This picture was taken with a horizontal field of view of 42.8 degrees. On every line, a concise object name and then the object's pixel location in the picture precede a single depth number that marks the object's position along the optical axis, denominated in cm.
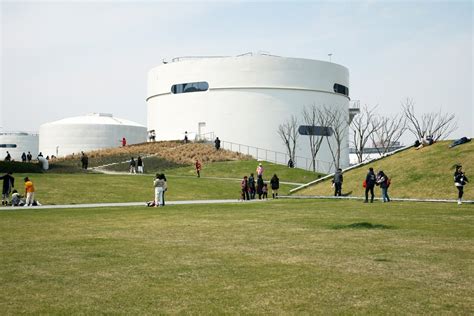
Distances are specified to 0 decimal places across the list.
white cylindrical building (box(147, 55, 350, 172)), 6700
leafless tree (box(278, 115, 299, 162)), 6669
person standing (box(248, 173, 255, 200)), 3250
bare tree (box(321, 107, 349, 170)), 6954
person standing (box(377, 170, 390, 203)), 2667
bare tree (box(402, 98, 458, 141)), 7325
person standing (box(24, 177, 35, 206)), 2649
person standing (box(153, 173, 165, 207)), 2564
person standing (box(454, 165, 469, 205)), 2452
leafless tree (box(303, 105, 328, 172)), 6850
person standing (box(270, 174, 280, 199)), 3292
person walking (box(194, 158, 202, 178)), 4431
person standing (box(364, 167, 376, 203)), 2642
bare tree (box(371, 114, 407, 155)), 7506
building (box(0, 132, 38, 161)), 9738
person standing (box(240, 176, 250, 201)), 3107
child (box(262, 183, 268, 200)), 3325
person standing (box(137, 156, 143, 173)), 4640
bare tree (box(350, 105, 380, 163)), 7369
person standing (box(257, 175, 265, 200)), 3291
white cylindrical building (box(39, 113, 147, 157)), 8175
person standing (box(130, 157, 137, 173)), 4684
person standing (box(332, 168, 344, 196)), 3089
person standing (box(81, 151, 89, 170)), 4842
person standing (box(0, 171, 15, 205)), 2736
